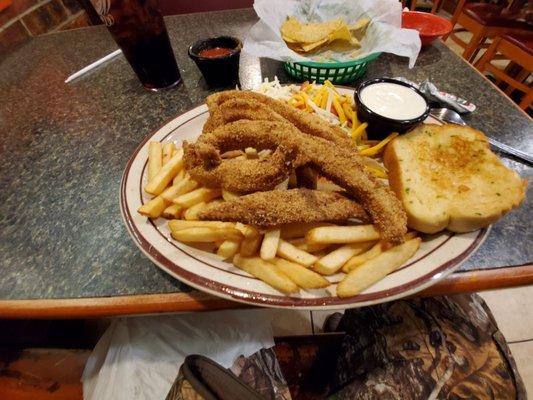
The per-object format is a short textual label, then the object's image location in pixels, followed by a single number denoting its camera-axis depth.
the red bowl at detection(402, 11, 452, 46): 0.53
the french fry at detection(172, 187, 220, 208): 0.28
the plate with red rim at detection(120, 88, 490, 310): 0.24
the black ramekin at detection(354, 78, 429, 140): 0.34
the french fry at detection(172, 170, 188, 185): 0.31
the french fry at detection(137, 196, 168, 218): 0.28
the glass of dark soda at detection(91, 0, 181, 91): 0.39
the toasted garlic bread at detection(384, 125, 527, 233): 0.27
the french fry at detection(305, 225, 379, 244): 0.25
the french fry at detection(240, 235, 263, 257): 0.25
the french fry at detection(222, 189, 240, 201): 0.28
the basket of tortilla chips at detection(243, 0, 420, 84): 0.46
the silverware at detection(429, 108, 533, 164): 0.36
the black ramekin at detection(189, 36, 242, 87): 0.44
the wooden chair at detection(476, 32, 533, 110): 0.71
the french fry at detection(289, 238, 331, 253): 0.26
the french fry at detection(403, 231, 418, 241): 0.27
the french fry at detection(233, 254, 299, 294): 0.23
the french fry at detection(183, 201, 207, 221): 0.28
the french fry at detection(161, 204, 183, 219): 0.28
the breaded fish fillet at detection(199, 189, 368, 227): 0.26
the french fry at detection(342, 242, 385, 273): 0.25
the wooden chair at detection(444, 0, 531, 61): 0.82
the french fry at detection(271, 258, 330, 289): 0.24
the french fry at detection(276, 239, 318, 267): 0.25
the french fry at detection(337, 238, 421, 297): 0.23
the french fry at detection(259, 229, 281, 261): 0.24
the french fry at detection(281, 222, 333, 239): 0.27
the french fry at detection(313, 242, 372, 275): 0.24
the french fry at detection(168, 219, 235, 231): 0.26
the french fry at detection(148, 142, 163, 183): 0.31
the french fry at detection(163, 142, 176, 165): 0.33
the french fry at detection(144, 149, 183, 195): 0.29
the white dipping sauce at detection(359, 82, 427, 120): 0.36
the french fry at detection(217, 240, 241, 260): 0.25
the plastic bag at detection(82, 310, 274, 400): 0.34
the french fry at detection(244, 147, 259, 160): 0.33
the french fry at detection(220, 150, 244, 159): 0.34
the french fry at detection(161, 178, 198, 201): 0.29
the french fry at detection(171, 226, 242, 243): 0.25
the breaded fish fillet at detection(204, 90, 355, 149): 0.32
